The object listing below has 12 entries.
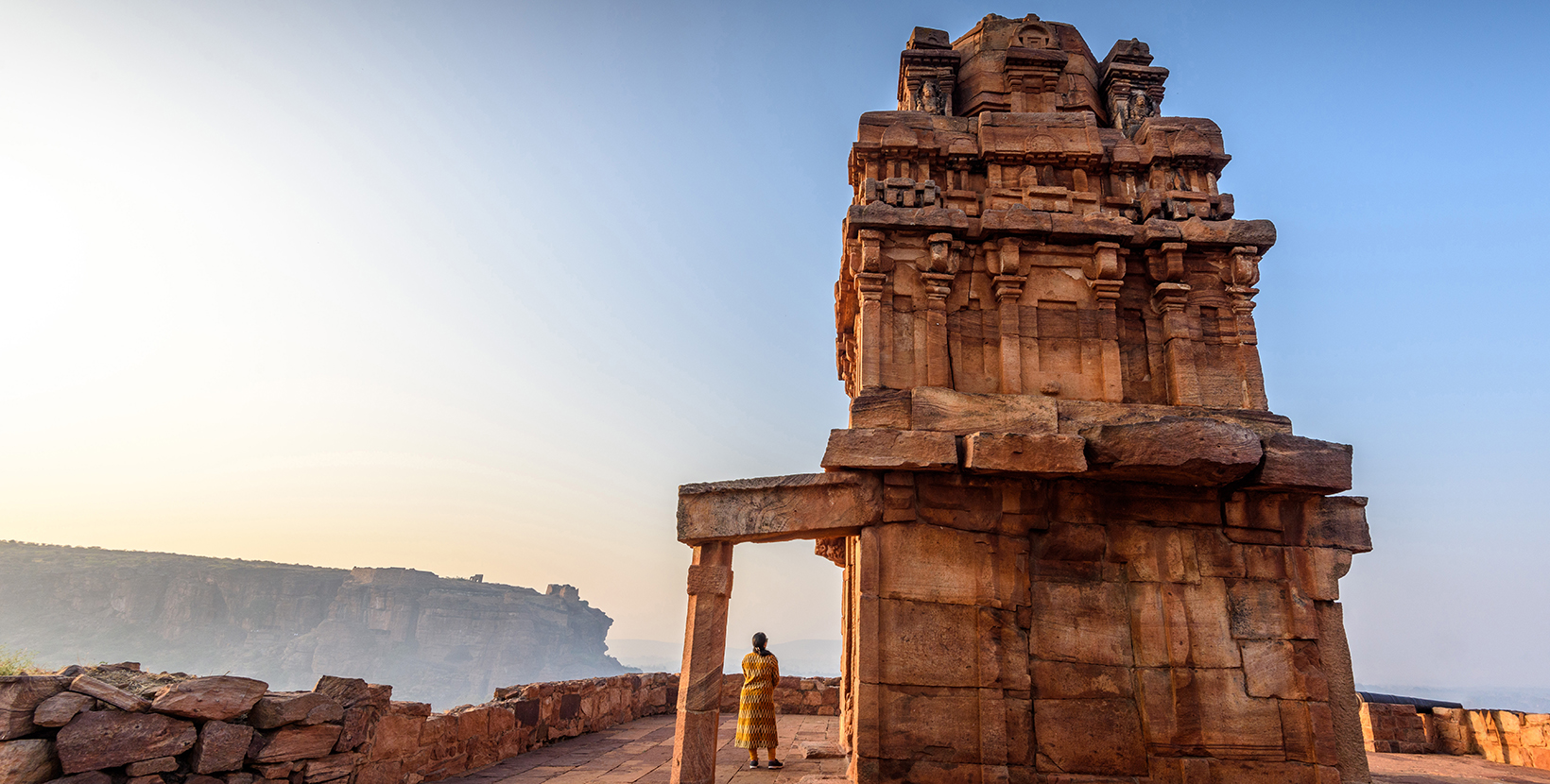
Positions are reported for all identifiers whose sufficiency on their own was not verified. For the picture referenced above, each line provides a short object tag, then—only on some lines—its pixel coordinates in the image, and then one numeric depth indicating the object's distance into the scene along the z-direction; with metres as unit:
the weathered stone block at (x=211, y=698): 5.45
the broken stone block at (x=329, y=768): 5.92
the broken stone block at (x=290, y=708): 5.83
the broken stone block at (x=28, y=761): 4.71
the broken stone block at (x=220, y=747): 5.46
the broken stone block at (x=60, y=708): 4.95
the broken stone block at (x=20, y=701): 4.82
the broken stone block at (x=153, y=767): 5.19
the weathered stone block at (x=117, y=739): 5.01
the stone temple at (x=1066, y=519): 5.15
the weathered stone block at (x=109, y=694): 5.21
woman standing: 7.34
